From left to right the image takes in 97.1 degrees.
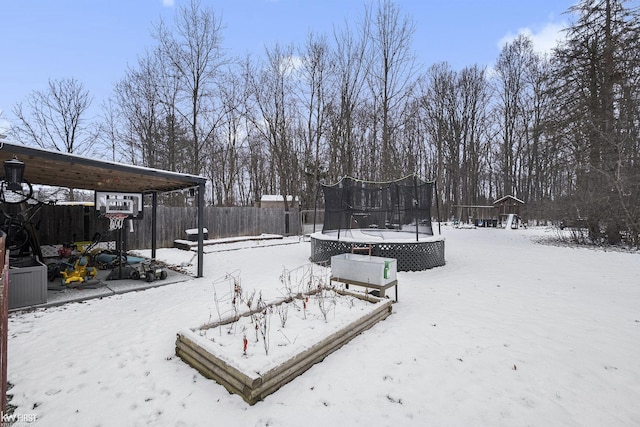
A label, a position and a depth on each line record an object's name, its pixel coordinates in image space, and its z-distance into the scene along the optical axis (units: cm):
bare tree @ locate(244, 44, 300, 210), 1759
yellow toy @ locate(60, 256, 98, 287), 508
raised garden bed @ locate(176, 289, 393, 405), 228
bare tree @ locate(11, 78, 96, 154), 1455
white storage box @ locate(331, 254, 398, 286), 426
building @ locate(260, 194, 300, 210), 2222
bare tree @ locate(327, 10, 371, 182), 1639
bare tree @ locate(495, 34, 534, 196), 2322
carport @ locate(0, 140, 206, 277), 403
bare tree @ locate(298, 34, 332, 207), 1733
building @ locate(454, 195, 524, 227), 2019
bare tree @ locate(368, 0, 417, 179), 1548
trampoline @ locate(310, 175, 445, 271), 677
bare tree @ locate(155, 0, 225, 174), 1505
